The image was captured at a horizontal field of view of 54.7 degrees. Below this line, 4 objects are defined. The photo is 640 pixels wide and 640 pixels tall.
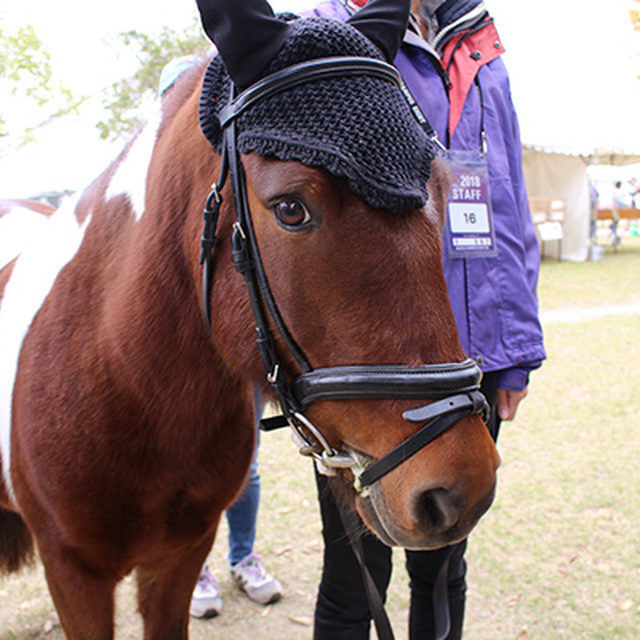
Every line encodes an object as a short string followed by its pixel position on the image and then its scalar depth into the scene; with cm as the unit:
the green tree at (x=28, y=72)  1450
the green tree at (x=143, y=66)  1747
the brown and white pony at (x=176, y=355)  126
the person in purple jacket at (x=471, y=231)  195
